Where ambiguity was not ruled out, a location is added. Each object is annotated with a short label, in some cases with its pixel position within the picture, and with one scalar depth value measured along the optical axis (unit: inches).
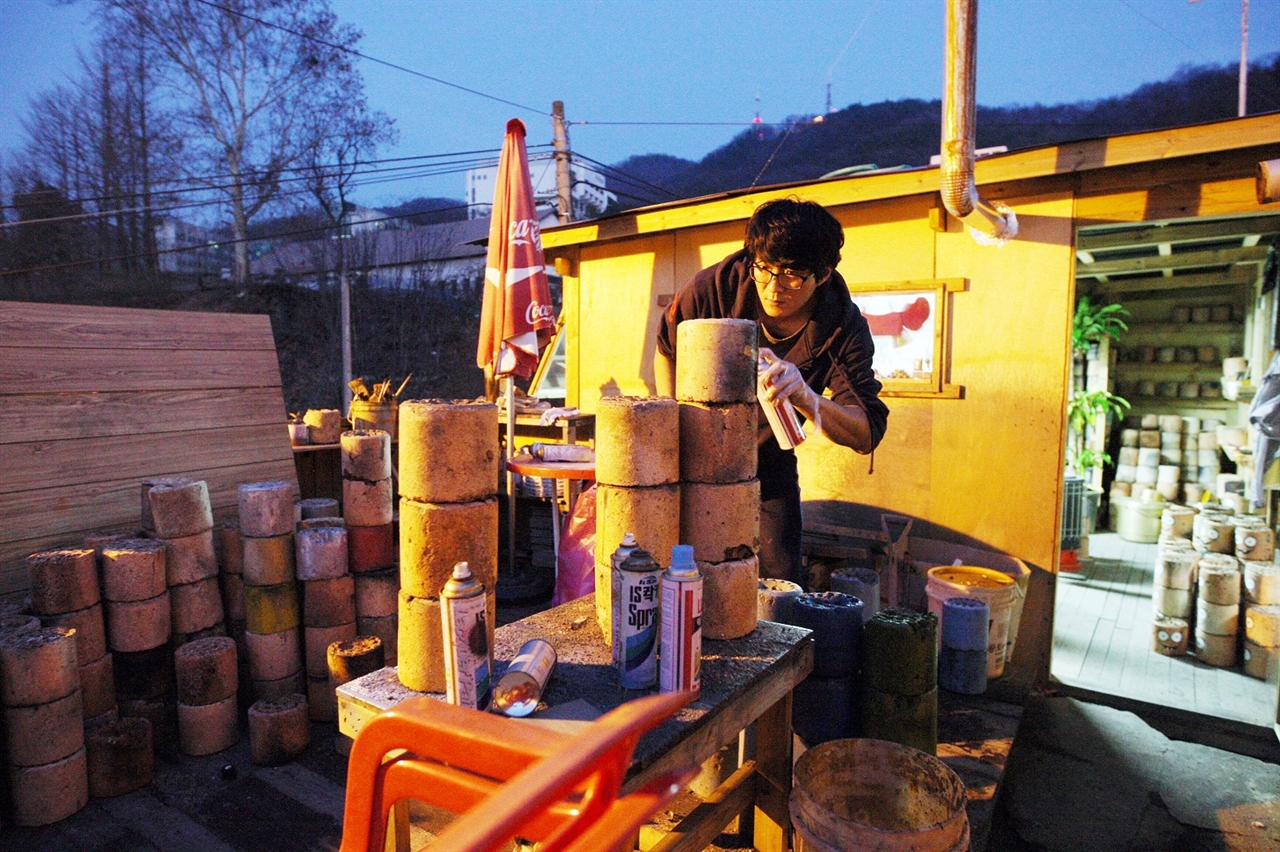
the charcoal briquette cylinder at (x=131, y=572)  145.6
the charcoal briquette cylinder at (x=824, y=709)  107.0
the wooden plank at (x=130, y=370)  168.1
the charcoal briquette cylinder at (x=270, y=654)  161.9
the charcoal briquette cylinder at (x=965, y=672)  154.7
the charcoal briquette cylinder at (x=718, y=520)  85.9
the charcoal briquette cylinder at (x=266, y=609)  161.5
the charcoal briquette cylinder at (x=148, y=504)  159.5
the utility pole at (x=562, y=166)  487.8
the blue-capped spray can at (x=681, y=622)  70.3
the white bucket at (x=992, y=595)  164.7
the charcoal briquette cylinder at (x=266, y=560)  160.1
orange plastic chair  33.6
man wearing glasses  101.9
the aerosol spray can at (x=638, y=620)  71.6
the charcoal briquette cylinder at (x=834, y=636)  106.3
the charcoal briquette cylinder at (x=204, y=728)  150.2
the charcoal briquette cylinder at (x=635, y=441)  80.6
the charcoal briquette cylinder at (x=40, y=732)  124.6
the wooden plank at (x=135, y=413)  165.0
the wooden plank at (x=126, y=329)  172.2
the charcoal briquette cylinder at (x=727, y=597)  86.7
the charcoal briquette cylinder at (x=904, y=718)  104.3
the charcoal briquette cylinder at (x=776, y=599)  114.3
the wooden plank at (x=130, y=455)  161.9
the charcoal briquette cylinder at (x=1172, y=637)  229.8
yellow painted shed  175.5
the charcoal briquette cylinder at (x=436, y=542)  73.0
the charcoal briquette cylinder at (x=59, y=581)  138.3
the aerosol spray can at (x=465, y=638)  64.2
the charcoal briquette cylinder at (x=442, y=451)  72.3
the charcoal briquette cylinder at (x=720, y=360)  84.5
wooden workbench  69.0
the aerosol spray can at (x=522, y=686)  67.4
